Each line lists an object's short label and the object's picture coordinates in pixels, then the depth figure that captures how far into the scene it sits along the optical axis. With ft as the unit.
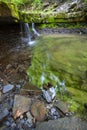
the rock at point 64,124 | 3.53
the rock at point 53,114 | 3.93
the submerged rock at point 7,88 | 5.00
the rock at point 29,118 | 3.81
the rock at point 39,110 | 3.89
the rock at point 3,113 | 3.95
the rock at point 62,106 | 4.09
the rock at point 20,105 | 4.06
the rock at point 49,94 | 4.54
